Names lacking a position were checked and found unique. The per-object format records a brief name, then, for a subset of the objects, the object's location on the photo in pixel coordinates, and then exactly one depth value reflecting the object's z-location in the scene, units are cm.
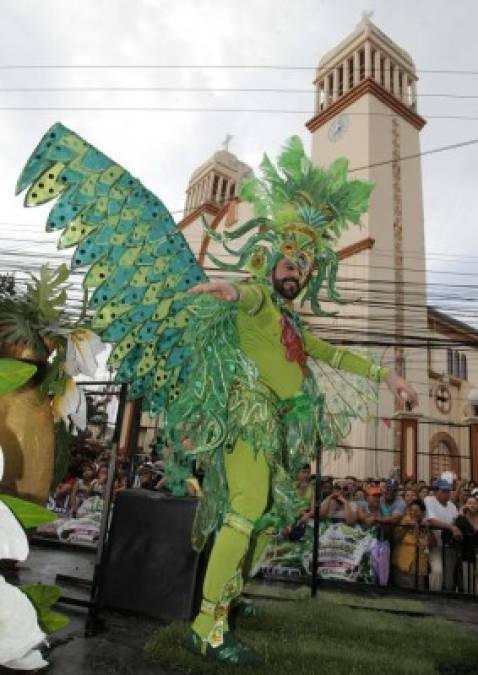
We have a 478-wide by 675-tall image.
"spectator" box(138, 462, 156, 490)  643
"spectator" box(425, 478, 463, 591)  558
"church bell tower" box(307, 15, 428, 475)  1512
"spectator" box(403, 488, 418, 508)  628
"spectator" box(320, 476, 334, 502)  641
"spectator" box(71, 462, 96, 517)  650
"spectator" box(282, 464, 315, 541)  541
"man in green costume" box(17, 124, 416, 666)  195
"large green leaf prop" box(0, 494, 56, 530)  49
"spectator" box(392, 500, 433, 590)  544
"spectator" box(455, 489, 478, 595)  566
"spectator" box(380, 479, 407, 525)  596
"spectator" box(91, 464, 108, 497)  647
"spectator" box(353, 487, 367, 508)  612
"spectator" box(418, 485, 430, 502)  696
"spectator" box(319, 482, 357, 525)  571
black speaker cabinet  244
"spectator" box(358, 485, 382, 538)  572
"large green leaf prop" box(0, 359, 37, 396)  49
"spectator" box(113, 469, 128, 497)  650
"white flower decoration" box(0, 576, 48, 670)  45
